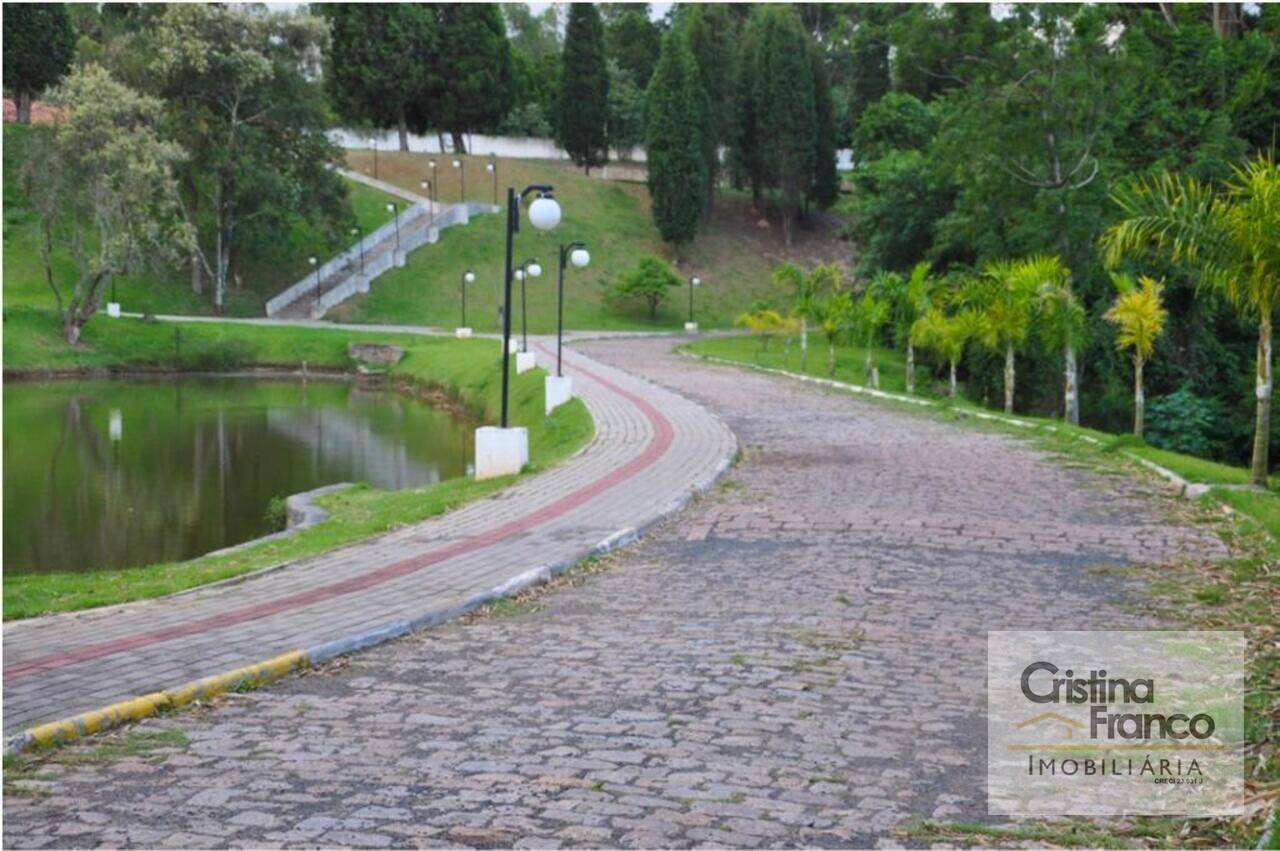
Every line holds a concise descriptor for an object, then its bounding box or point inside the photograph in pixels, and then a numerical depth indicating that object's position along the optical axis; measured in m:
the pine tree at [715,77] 67.19
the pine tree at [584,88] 67.75
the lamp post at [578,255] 23.20
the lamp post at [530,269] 31.93
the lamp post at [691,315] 57.97
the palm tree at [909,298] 28.56
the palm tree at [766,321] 37.59
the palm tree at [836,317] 31.45
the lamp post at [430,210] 65.01
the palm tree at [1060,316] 22.38
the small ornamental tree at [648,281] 58.47
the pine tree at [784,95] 65.44
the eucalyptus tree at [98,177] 43.09
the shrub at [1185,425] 27.61
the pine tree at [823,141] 69.88
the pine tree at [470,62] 67.62
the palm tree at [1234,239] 11.94
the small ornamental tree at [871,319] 29.22
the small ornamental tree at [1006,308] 22.91
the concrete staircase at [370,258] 55.28
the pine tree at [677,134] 62.94
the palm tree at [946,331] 24.83
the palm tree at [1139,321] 19.84
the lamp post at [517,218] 13.86
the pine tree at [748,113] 67.44
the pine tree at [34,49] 62.12
